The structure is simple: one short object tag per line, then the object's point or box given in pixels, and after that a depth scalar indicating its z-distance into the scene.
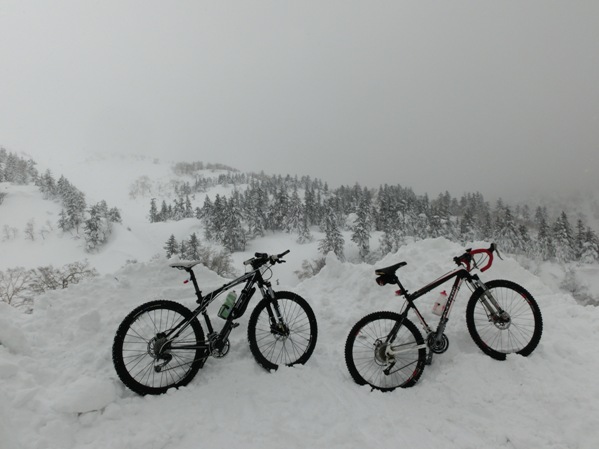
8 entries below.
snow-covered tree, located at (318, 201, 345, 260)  72.75
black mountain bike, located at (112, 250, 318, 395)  3.93
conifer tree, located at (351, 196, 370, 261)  76.31
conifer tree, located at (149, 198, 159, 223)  115.62
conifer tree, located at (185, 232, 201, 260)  65.29
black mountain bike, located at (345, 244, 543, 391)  4.37
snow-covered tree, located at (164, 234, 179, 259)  64.60
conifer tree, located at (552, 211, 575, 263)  80.38
